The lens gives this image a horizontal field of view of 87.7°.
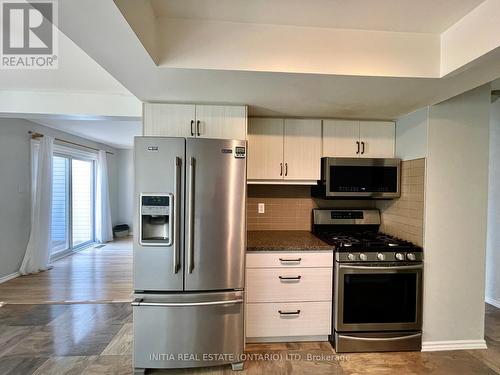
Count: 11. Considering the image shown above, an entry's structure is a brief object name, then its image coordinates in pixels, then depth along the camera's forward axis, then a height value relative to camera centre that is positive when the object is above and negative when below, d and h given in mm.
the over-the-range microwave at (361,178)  2605 +63
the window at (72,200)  5082 -417
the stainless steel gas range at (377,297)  2277 -1000
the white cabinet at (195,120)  2273 +541
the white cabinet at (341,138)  2717 +478
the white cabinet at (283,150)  2662 +341
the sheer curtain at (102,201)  6289 -496
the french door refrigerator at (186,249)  1981 -515
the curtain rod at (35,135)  4172 +731
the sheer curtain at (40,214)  4160 -563
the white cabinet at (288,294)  2328 -996
